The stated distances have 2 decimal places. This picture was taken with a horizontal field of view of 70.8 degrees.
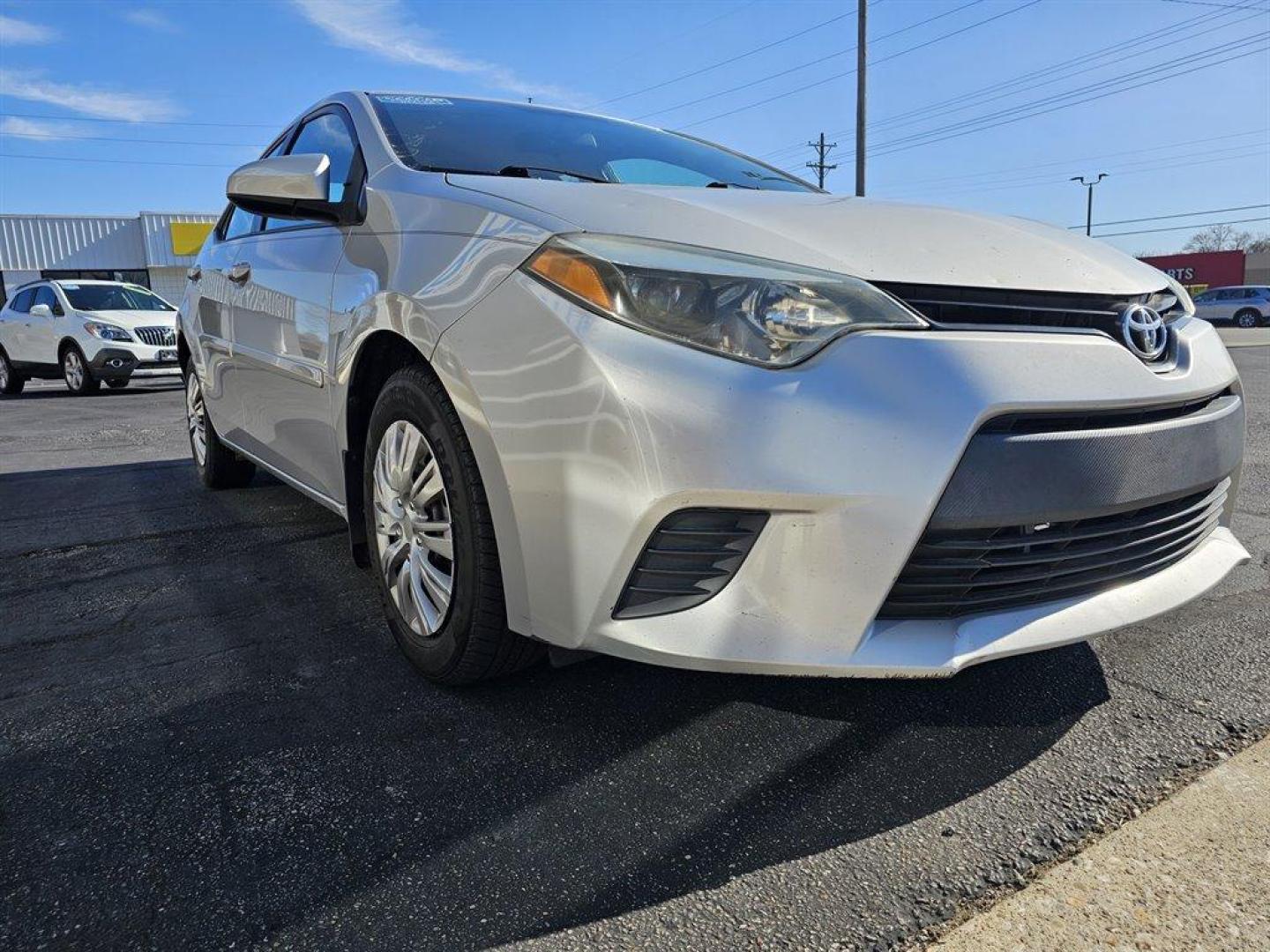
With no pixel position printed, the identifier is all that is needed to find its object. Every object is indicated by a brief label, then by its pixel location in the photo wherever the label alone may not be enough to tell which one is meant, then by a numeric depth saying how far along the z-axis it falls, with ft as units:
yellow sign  103.35
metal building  97.09
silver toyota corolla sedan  5.13
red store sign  142.61
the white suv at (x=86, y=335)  39.32
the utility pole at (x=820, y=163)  144.25
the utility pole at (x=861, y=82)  61.72
